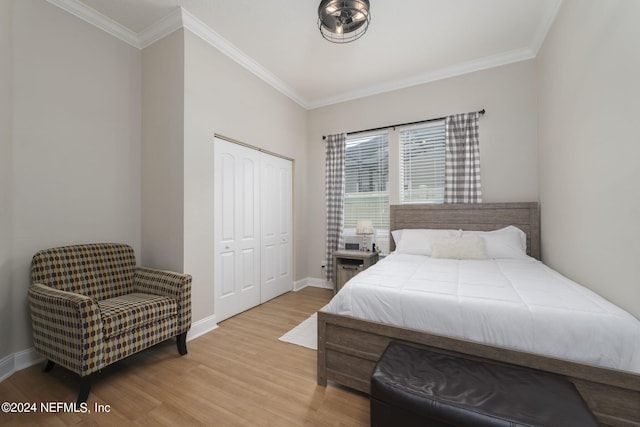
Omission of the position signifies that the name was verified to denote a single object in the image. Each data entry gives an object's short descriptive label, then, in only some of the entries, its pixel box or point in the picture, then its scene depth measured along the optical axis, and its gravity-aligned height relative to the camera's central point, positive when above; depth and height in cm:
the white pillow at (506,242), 272 -30
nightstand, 354 -67
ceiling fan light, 205 +165
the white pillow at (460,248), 271 -35
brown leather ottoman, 99 -76
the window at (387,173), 354 +60
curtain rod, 338 +126
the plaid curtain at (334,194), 406 +32
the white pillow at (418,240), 304 -30
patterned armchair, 165 -69
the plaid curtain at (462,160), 324 +68
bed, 116 -74
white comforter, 122 -52
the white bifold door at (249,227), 296 -17
